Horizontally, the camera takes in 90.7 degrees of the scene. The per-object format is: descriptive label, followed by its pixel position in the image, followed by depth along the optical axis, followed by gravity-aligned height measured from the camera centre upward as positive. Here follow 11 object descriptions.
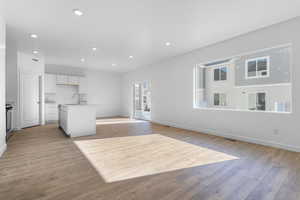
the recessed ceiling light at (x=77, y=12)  2.92 +1.77
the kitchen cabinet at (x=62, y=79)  7.72 +1.08
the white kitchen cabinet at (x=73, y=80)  8.08 +1.09
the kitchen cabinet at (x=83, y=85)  8.48 +0.85
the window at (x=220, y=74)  6.47 +1.18
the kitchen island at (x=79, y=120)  4.46 -0.63
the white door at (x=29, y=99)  5.74 +0.02
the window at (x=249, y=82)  3.64 +0.64
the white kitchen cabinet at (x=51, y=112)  7.47 -0.62
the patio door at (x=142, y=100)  8.45 -0.02
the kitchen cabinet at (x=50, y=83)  7.48 +0.86
